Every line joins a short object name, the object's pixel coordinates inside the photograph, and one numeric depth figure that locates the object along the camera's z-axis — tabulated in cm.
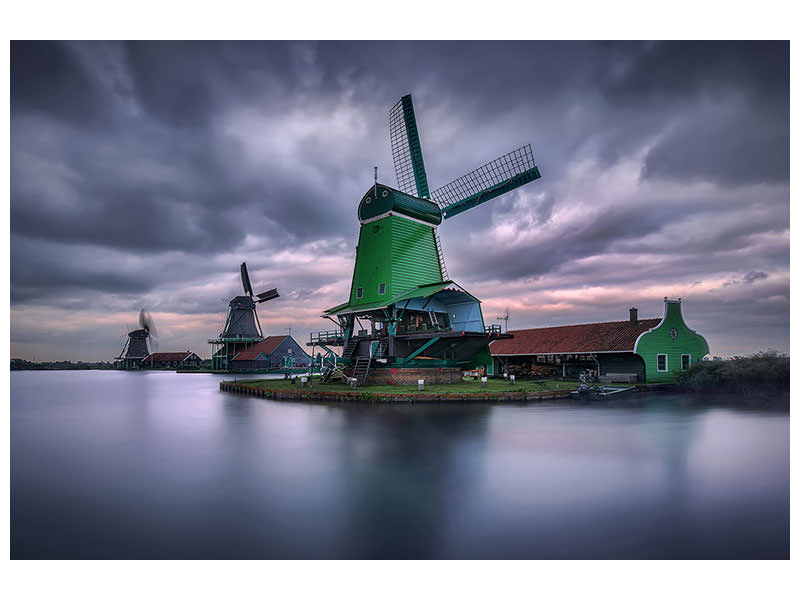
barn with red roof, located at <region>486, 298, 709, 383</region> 2214
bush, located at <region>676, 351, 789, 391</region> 1755
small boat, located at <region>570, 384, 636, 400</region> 1877
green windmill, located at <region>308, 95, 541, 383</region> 2173
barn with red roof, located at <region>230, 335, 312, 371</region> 5669
